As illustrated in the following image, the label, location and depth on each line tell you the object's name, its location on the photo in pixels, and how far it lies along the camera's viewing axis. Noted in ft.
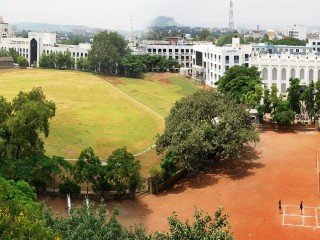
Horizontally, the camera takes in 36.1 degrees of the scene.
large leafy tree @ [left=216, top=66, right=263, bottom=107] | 186.39
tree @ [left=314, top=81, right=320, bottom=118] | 181.68
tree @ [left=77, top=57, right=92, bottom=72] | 351.05
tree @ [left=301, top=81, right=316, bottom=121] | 183.11
